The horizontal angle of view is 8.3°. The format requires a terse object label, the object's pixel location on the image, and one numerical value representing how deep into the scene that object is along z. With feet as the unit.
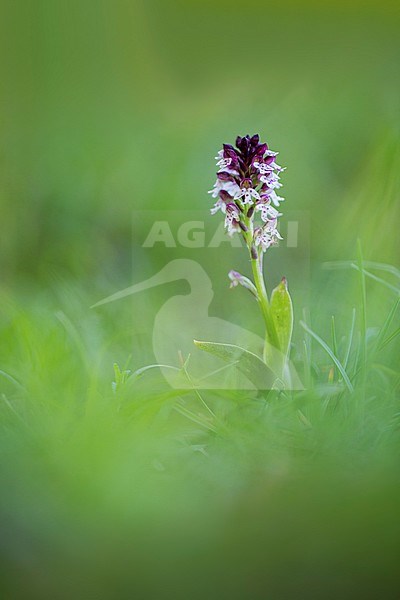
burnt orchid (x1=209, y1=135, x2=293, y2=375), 3.82
